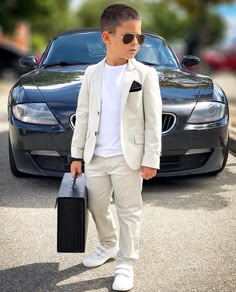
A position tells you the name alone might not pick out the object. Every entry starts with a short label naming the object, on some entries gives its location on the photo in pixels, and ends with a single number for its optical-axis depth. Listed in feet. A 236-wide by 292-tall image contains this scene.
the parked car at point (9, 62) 75.72
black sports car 15.43
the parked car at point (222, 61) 112.81
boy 9.70
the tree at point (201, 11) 68.08
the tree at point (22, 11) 93.35
